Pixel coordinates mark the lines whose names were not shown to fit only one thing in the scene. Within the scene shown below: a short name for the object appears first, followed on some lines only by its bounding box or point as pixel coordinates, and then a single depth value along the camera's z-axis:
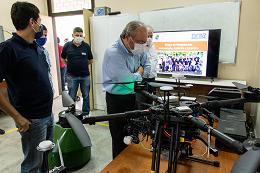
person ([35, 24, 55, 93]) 2.37
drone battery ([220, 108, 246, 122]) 1.59
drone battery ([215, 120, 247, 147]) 1.25
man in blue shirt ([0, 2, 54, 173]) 1.23
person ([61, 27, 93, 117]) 3.49
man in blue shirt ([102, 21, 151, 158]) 1.44
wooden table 1.07
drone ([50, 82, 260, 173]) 0.61
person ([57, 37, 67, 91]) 5.91
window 4.79
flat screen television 3.28
